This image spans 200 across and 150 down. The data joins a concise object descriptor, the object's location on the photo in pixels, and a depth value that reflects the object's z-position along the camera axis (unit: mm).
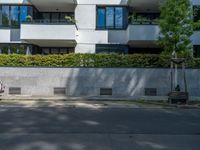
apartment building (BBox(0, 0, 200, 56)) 10664
